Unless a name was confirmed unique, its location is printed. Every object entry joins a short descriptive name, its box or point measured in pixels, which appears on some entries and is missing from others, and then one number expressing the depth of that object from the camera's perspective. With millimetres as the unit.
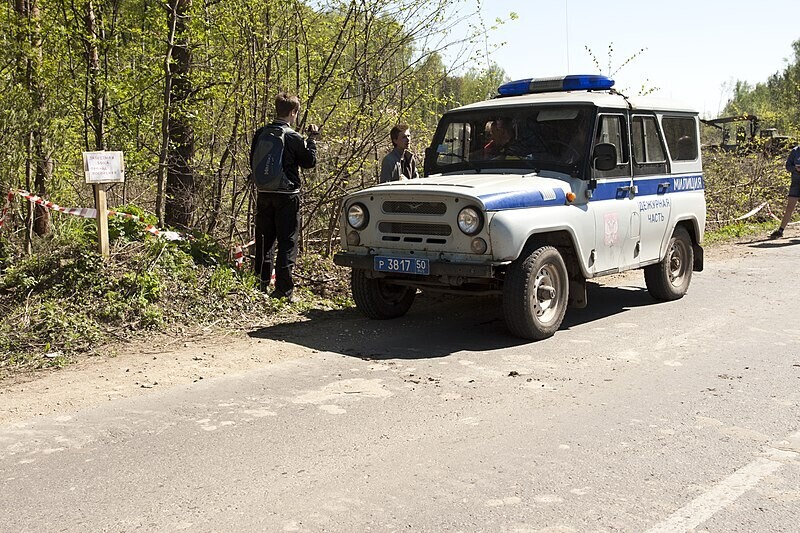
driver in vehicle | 8338
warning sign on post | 7750
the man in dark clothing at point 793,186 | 15539
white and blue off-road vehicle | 7160
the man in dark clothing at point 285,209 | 8336
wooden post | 7895
